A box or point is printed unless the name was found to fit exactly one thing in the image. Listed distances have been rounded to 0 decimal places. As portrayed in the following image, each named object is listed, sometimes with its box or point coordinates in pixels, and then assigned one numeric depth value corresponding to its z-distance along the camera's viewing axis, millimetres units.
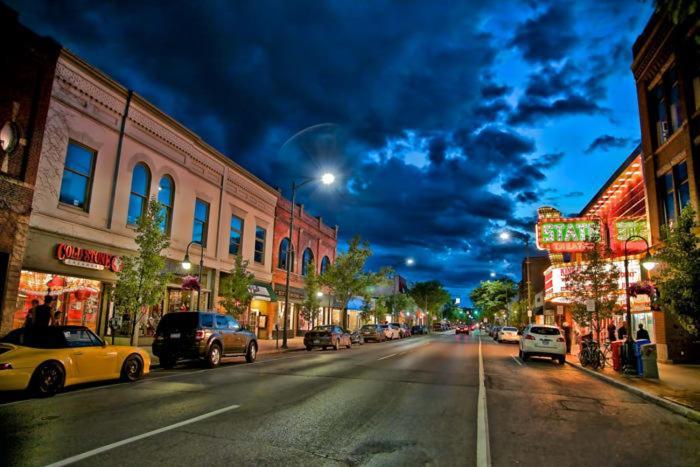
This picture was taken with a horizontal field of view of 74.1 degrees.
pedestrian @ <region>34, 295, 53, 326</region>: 14266
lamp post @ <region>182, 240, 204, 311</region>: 20266
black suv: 15586
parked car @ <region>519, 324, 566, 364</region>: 20953
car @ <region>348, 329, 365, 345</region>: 33700
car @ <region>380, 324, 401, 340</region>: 43772
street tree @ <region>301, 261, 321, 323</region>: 35438
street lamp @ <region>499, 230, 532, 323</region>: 40231
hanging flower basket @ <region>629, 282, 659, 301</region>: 17125
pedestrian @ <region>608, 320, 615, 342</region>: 22047
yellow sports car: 9062
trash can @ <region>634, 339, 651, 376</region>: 15609
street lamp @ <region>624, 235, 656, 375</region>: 15352
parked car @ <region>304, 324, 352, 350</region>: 27031
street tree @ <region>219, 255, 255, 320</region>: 24812
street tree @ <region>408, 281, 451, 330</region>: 101438
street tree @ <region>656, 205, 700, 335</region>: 11109
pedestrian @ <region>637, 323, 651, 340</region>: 18016
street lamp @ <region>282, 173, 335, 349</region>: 22766
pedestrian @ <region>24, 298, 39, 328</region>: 14570
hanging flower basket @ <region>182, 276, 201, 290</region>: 21500
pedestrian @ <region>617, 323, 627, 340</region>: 21373
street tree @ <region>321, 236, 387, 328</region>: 38875
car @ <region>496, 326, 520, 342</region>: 42406
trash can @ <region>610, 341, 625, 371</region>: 16659
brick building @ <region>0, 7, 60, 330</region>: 15281
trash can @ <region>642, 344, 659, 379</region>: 14836
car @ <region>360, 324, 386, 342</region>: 39528
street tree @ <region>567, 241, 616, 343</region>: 20734
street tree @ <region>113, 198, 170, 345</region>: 16750
